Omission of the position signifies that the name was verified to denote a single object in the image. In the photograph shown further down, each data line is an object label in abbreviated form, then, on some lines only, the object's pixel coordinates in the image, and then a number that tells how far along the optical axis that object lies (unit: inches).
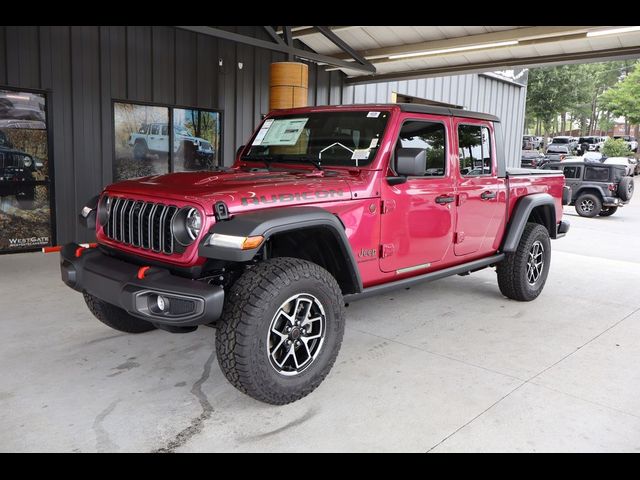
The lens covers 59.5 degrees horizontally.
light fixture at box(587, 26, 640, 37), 270.8
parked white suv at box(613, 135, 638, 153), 1340.3
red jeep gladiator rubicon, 116.9
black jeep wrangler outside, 522.9
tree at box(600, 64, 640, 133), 1424.7
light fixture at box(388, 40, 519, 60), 310.7
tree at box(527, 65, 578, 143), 1508.4
